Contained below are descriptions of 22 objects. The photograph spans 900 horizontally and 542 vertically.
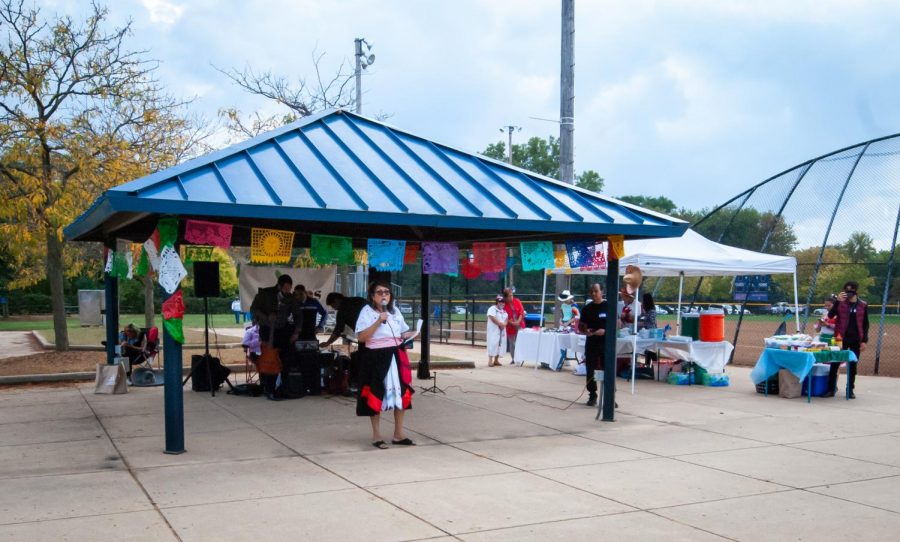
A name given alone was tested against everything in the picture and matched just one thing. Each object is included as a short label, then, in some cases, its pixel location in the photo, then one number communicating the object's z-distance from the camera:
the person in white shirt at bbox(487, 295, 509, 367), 19.08
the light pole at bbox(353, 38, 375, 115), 24.65
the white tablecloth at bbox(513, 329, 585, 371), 17.50
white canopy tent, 14.55
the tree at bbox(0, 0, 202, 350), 17.23
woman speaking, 8.71
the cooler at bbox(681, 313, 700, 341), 16.53
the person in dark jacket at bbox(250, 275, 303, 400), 12.89
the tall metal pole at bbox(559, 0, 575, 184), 17.06
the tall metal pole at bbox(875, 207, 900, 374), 17.53
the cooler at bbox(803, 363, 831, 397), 13.52
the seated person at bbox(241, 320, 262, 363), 13.50
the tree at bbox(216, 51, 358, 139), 25.52
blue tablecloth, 13.12
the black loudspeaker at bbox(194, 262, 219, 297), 13.48
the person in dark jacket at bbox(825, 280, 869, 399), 14.01
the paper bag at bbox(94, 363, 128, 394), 13.43
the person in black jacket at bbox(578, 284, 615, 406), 12.09
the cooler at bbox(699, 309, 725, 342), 15.83
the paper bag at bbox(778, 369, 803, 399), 13.47
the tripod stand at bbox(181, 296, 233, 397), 13.65
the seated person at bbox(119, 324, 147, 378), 14.59
